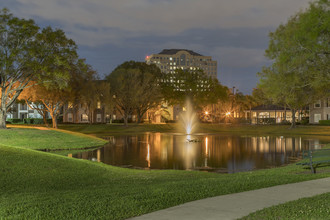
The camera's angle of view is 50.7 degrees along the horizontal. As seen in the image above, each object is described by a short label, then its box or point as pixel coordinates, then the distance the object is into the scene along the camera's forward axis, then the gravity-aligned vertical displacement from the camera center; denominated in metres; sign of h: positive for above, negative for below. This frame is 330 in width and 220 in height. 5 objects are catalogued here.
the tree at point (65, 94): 51.04 +3.90
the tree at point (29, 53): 35.12 +6.85
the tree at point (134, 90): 64.31 +5.38
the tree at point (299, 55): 25.23 +4.98
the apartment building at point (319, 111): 72.69 +1.35
